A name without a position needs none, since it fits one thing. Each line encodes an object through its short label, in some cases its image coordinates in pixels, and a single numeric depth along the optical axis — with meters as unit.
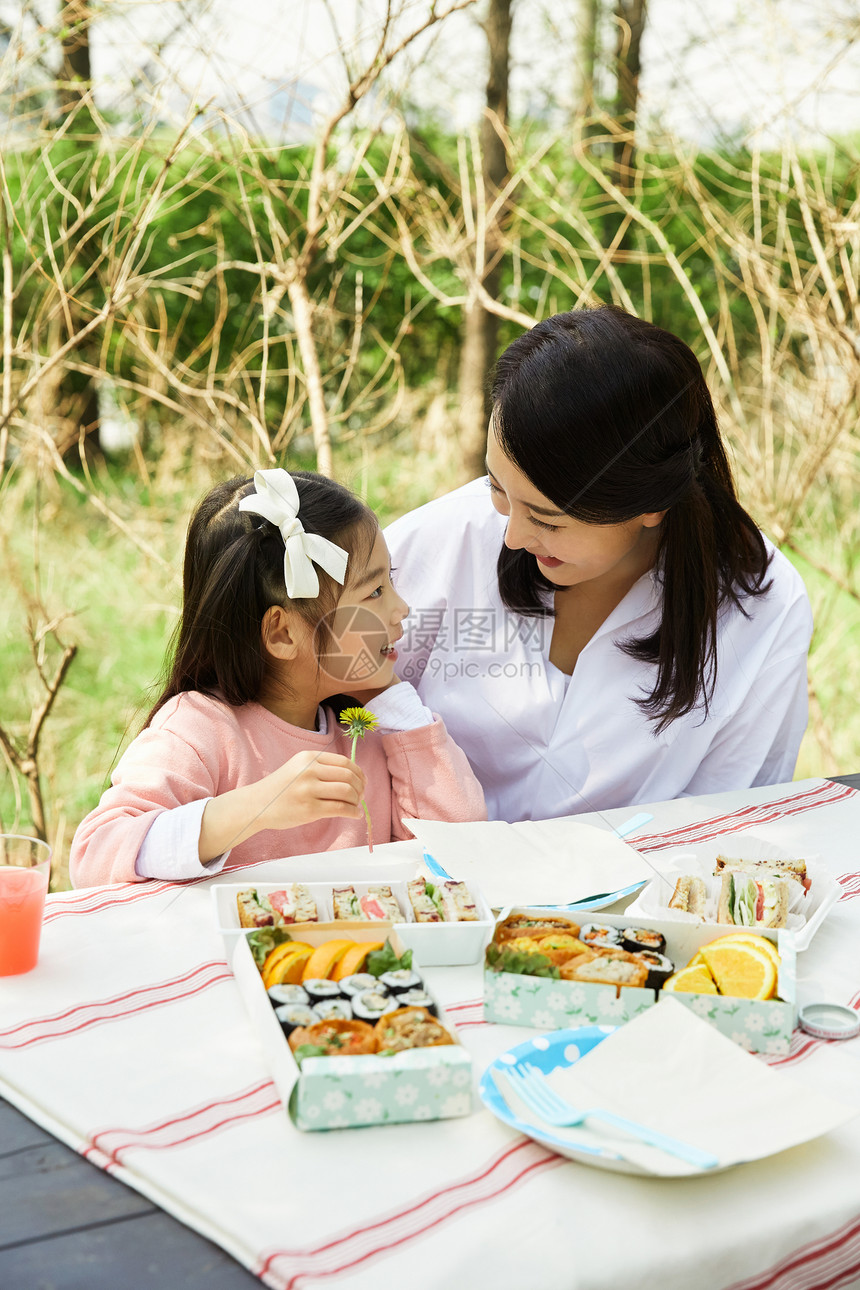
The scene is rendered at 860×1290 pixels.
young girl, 1.46
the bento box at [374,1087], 0.81
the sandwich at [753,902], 1.13
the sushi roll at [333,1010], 0.89
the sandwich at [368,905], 1.09
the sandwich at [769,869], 1.20
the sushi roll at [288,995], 0.91
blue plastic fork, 0.77
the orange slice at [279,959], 0.95
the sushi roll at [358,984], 0.92
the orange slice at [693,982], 0.96
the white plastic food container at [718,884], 1.12
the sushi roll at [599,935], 1.02
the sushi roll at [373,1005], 0.88
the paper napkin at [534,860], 1.22
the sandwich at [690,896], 1.15
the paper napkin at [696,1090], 0.80
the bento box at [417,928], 1.06
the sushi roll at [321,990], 0.91
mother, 1.60
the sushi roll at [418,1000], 0.90
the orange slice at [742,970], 0.96
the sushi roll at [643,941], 1.03
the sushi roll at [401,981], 0.92
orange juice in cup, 1.02
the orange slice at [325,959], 0.95
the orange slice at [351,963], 0.95
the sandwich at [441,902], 1.09
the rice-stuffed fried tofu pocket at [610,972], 0.95
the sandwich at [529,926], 1.04
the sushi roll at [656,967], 0.97
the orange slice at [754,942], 0.98
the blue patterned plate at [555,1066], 0.78
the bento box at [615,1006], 0.93
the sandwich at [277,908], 1.07
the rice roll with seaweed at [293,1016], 0.88
